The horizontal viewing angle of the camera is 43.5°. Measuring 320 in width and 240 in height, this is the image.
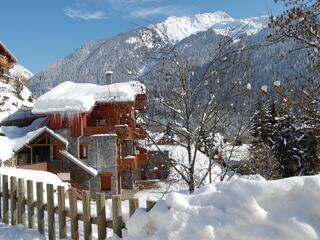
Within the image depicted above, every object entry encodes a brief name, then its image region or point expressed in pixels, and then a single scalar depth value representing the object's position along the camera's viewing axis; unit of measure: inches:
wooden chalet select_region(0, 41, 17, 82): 1875.0
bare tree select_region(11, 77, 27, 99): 2045.8
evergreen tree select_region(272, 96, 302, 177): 1237.1
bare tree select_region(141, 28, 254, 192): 303.6
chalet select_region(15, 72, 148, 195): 1135.6
